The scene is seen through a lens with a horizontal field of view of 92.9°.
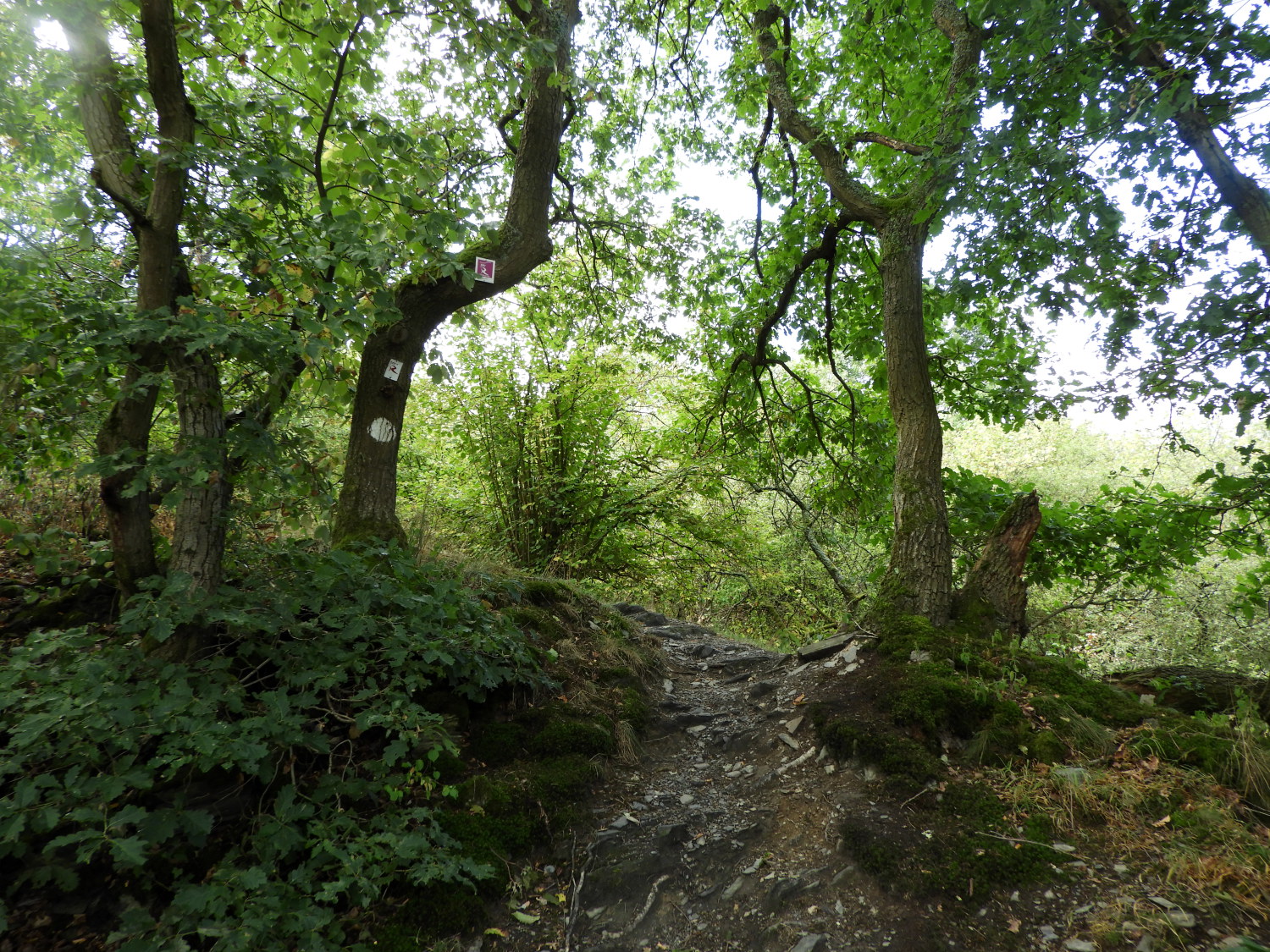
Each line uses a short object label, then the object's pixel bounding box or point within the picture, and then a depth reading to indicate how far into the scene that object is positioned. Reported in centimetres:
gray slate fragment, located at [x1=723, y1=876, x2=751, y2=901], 296
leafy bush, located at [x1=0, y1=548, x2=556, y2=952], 212
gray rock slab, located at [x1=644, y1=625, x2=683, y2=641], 744
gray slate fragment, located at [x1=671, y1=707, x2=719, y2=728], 490
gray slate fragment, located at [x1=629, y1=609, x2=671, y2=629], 813
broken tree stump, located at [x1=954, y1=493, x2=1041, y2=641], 485
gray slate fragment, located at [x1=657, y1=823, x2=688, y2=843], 336
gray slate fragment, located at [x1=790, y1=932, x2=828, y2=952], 252
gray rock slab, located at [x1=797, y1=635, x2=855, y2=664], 523
